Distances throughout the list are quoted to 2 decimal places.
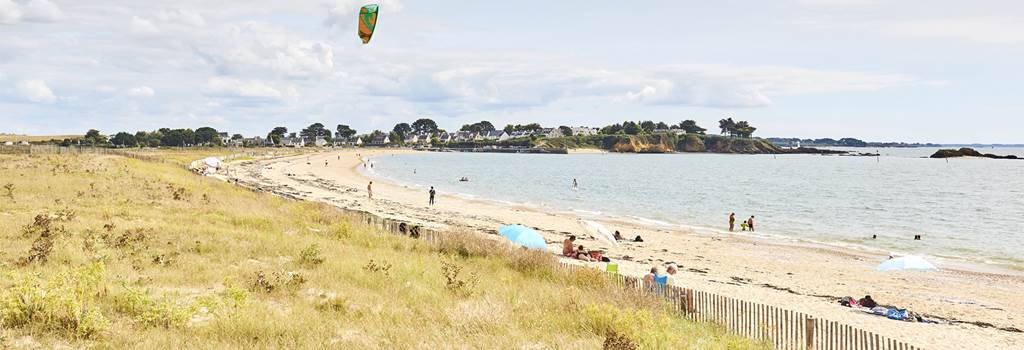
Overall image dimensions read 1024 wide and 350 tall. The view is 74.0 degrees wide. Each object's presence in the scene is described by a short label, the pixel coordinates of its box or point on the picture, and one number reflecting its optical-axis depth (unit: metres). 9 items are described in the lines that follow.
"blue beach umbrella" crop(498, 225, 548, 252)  22.59
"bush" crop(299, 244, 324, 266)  15.32
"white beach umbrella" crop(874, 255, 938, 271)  22.08
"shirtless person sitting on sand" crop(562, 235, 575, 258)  24.75
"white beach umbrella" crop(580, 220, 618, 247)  27.30
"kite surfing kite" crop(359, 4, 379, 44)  22.94
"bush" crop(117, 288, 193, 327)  9.62
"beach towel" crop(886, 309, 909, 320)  17.33
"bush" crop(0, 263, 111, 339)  8.90
